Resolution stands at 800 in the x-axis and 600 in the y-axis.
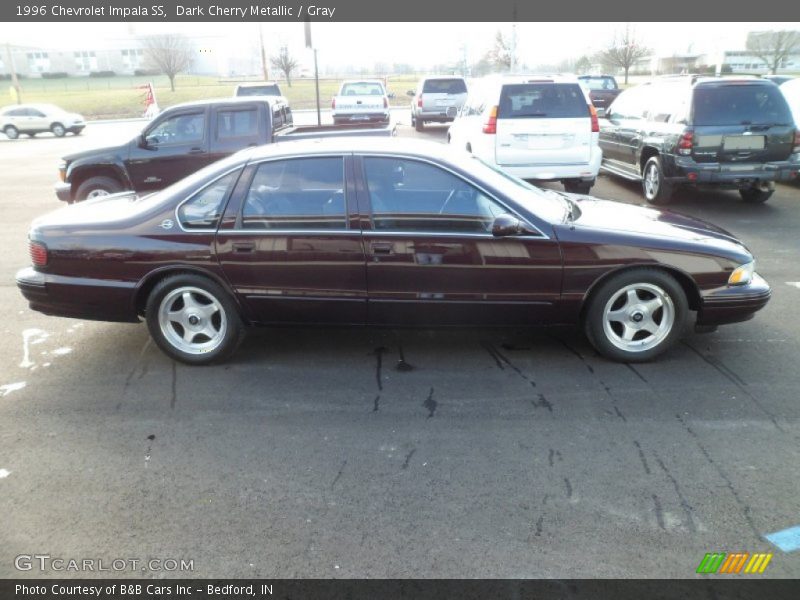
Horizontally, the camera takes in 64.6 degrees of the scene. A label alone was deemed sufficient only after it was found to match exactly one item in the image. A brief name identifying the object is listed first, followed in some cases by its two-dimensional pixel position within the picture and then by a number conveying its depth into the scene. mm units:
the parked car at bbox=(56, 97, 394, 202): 9070
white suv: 9422
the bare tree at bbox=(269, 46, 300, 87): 46856
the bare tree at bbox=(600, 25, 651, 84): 39969
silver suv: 22344
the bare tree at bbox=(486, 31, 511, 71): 43631
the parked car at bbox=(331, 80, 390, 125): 18859
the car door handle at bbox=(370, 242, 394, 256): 4227
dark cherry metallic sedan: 4227
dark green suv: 8703
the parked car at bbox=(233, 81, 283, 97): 20373
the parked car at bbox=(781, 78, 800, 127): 11297
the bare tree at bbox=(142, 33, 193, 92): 49656
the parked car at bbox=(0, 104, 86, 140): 28188
